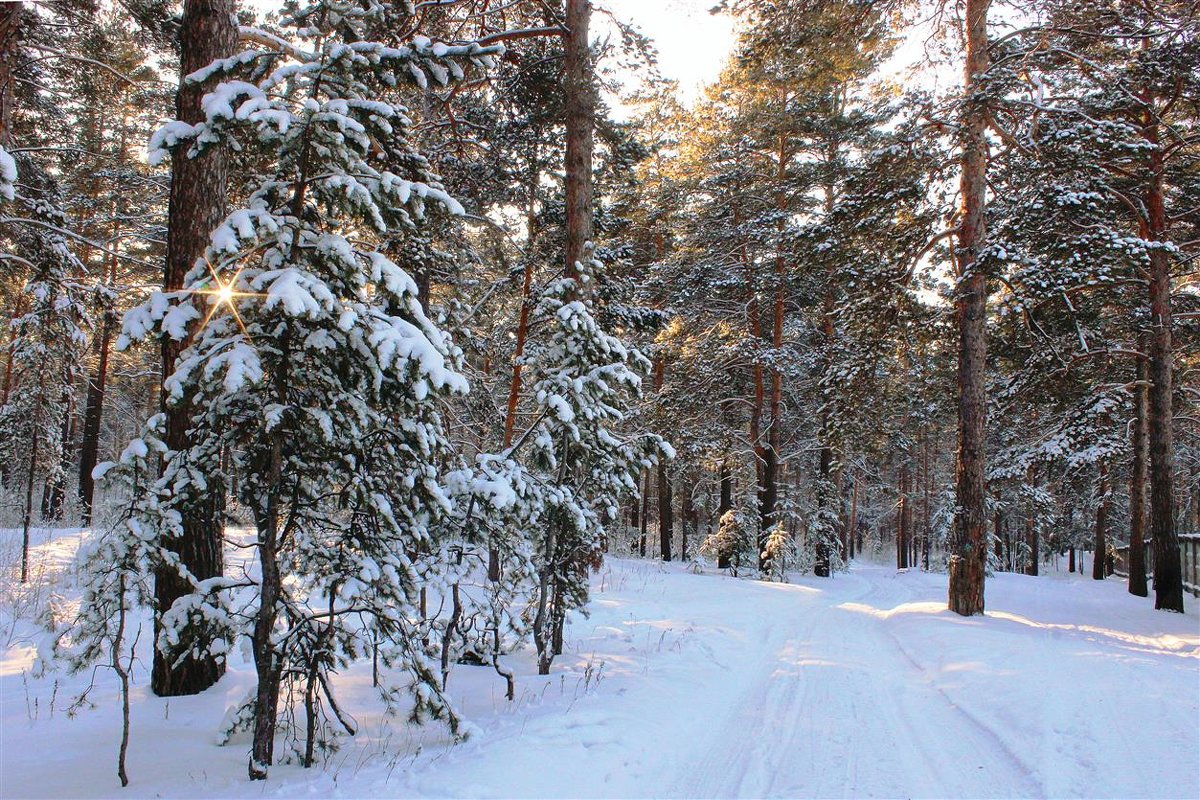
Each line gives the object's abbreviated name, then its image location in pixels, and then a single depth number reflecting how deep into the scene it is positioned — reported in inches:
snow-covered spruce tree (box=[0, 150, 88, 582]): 310.8
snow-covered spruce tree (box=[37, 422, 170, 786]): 140.0
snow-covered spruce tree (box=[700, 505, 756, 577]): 717.9
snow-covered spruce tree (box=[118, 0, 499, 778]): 142.0
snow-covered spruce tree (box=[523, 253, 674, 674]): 245.8
